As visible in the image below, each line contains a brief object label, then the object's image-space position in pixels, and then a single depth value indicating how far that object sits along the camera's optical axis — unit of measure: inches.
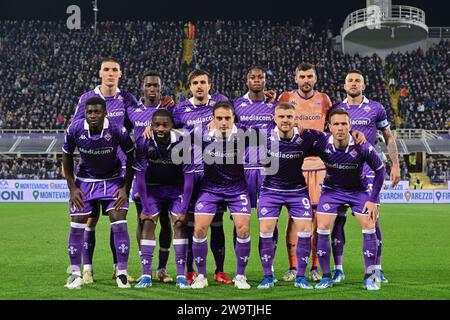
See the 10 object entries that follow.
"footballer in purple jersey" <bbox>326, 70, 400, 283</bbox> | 296.2
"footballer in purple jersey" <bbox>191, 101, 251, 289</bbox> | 270.5
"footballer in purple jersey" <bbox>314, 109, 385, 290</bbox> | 270.4
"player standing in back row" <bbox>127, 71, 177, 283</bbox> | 292.4
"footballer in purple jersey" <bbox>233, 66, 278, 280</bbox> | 298.2
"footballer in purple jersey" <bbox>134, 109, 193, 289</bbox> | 272.4
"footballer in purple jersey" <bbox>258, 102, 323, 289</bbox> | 269.1
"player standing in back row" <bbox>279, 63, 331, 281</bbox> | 304.8
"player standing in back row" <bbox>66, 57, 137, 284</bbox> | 294.5
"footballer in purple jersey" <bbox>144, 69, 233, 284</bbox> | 291.7
